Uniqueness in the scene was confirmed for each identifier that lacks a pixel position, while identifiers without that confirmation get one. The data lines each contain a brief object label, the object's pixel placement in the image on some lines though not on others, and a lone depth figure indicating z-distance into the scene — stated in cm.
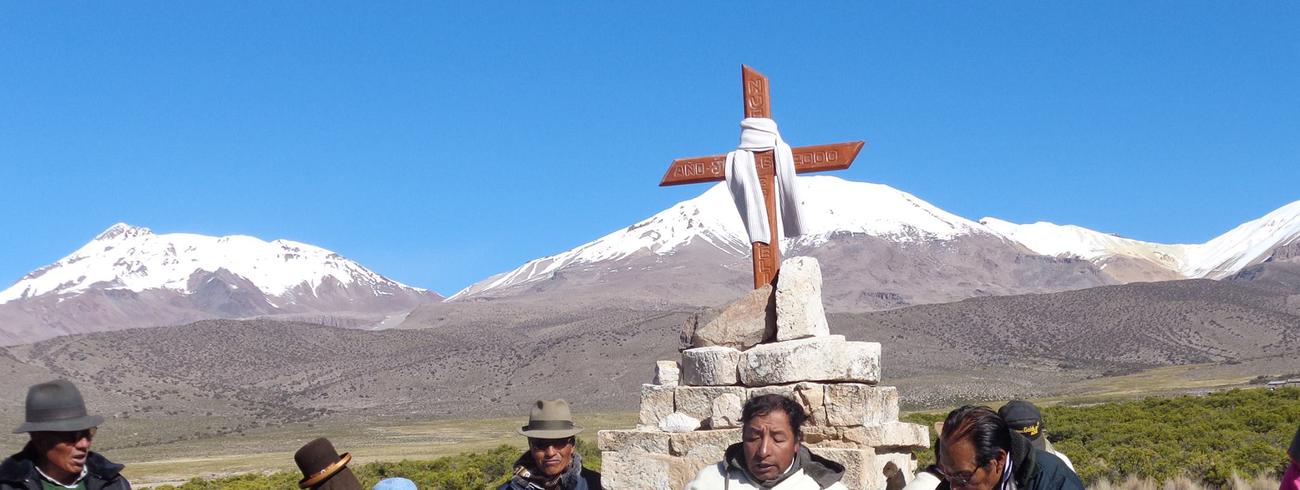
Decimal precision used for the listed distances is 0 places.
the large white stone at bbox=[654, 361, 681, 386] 1057
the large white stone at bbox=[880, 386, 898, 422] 970
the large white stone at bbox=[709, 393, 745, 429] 973
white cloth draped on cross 1081
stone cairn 929
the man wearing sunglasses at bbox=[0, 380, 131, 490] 505
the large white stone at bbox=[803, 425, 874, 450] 923
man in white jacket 553
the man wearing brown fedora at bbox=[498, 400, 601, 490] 623
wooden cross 1074
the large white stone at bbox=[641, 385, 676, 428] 1016
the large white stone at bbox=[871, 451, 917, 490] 901
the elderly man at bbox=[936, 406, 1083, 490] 462
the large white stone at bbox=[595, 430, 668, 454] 988
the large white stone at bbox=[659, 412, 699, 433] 991
